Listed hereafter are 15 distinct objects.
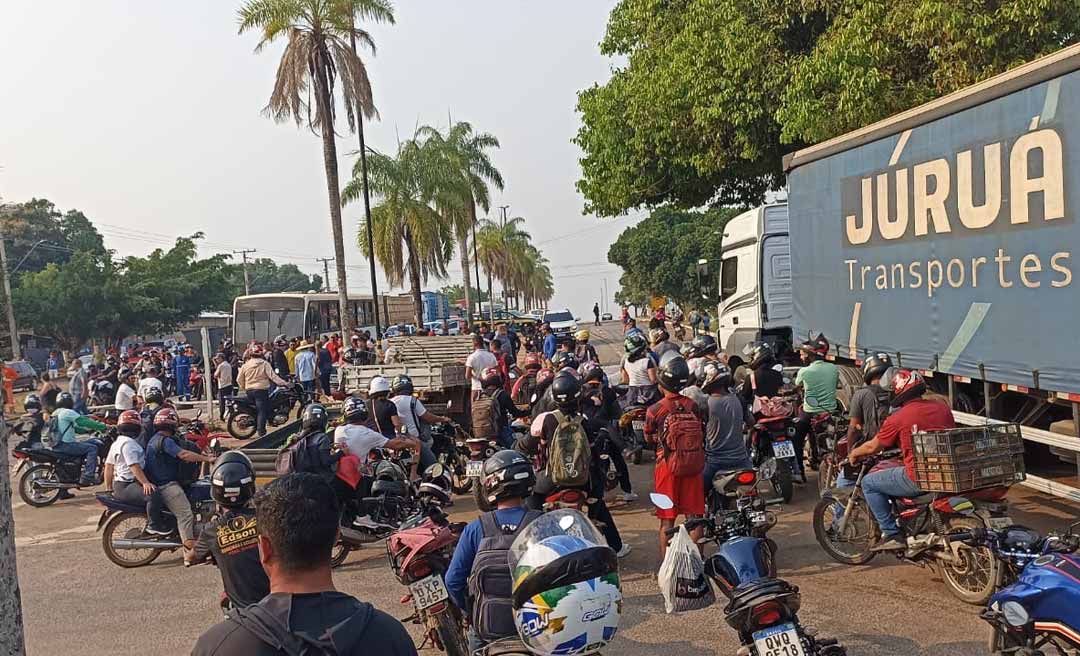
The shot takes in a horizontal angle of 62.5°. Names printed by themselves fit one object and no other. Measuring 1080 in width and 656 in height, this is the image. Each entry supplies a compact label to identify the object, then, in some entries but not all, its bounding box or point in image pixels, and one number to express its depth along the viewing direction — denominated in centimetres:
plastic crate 564
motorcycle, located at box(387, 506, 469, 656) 497
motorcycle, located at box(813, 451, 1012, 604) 567
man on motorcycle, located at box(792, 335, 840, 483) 964
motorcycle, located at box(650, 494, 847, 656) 384
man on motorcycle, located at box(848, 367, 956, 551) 613
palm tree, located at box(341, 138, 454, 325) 3359
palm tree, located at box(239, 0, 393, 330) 2316
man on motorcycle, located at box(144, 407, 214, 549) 809
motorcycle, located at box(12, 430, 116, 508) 1205
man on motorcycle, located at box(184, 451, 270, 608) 464
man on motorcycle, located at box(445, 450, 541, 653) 388
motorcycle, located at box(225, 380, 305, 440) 1653
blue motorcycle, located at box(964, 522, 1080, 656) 411
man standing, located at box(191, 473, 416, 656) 236
